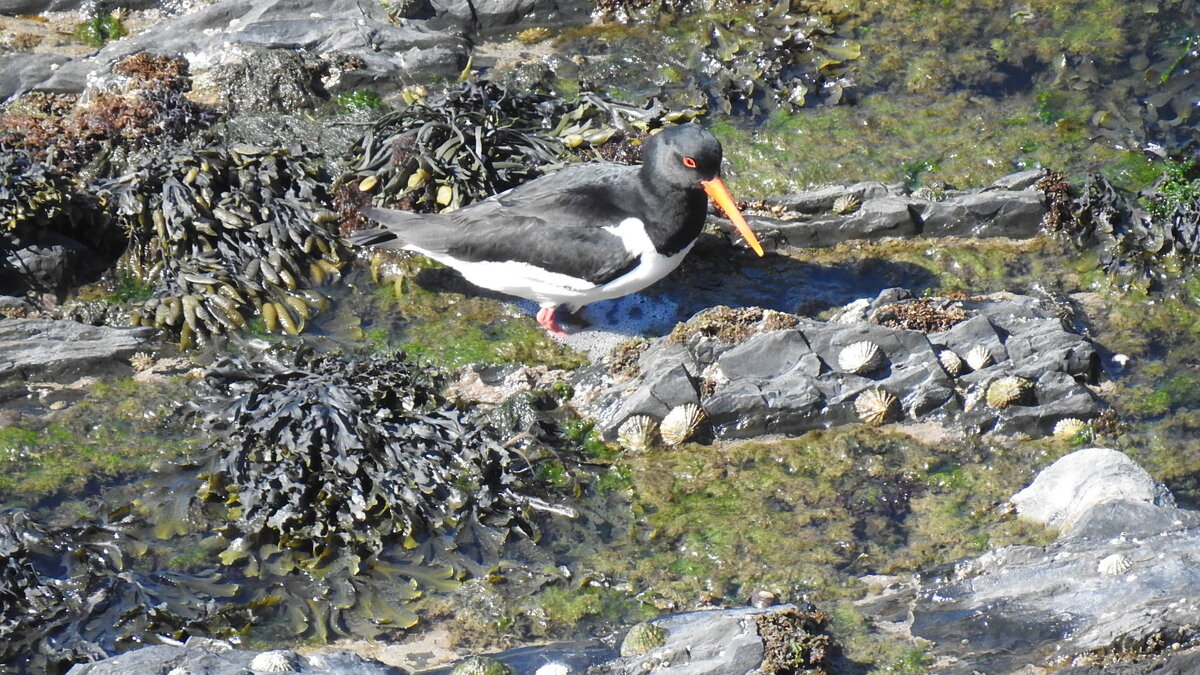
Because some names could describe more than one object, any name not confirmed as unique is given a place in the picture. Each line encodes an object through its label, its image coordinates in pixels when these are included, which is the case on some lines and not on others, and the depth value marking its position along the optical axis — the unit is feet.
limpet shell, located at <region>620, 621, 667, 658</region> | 31.89
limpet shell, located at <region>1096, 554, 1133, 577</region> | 31.14
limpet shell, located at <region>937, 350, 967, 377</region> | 43.96
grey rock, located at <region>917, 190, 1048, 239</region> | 53.11
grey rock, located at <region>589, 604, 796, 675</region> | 29.91
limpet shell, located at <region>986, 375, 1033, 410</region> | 42.22
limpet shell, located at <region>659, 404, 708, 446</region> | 42.24
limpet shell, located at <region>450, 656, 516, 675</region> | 31.40
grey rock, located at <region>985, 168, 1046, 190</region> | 54.44
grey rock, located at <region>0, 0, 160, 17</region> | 67.21
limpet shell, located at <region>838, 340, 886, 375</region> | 43.57
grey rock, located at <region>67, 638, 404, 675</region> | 29.73
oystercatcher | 45.39
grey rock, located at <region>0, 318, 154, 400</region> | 44.93
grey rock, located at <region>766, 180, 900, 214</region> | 54.44
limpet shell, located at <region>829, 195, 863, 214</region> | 54.03
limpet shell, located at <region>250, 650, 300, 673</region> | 29.58
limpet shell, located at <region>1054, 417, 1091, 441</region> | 41.63
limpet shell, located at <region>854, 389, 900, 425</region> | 42.63
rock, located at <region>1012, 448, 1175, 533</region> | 35.42
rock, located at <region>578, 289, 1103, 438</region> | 42.73
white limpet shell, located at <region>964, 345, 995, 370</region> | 44.01
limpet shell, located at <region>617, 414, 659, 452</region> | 42.37
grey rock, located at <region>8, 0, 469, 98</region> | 61.52
